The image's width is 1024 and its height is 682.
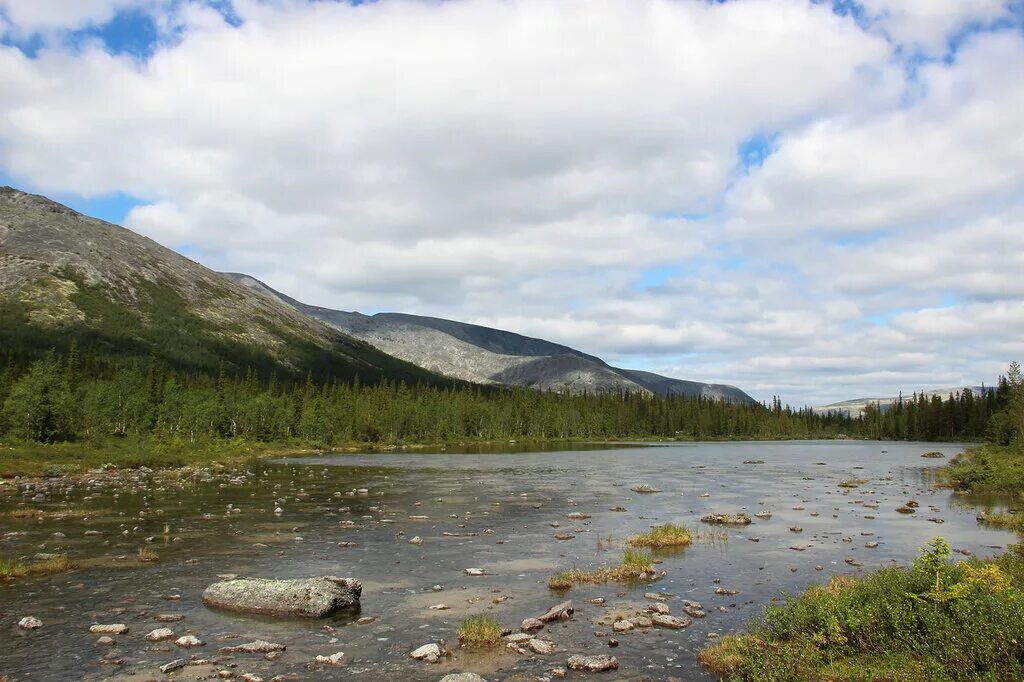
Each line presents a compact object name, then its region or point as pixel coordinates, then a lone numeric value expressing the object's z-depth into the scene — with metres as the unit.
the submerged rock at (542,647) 16.51
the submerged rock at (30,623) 17.86
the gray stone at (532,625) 18.41
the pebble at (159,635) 17.14
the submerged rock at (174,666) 14.90
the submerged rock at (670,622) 18.58
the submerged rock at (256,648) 16.41
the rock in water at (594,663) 15.33
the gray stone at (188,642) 16.70
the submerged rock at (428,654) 15.93
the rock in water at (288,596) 19.72
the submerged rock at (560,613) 19.16
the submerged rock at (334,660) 15.68
